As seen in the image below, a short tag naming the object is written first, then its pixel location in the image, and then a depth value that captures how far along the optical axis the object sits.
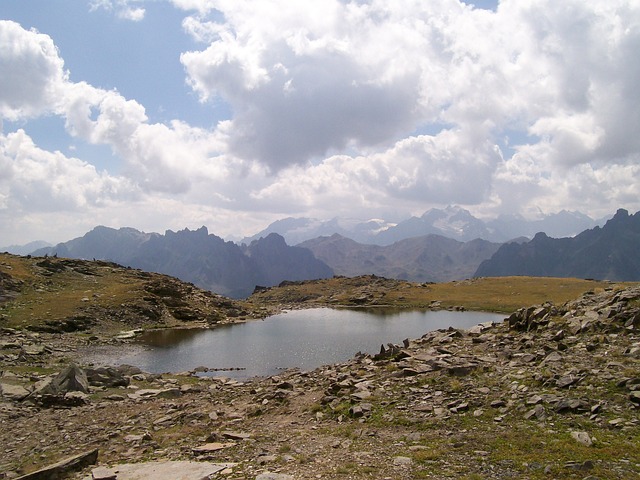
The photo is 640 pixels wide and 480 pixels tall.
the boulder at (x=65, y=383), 30.14
